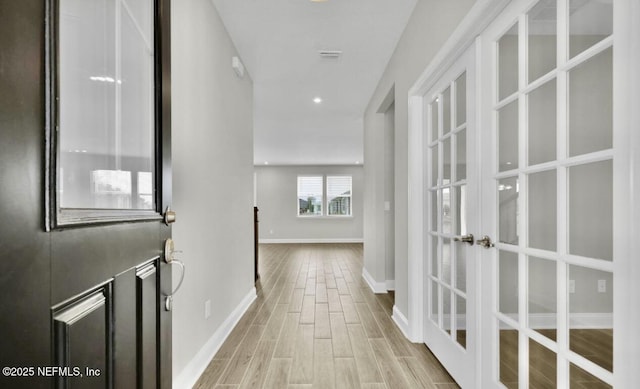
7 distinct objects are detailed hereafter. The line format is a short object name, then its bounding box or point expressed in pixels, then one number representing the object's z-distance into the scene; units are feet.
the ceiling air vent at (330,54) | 10.35
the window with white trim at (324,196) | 35.70
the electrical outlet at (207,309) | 7.38
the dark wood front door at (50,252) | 1.58
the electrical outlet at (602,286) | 3.26
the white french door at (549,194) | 3.32
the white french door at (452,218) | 5.96
